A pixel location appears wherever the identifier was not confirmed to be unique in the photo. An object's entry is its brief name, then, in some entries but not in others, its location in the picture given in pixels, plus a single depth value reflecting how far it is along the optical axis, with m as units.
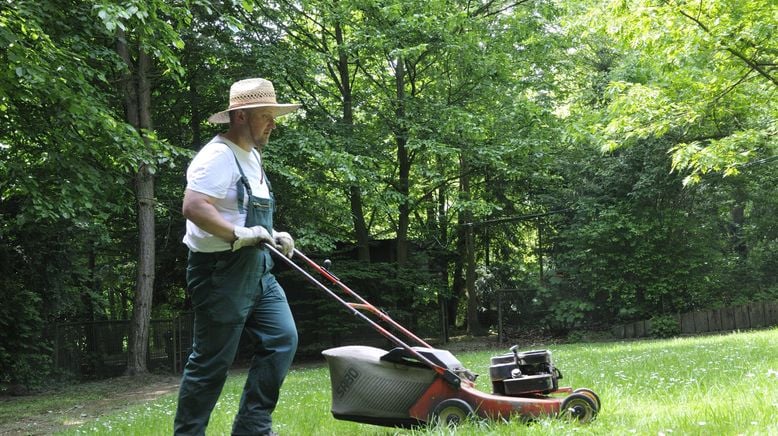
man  3.64
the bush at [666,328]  17.64
